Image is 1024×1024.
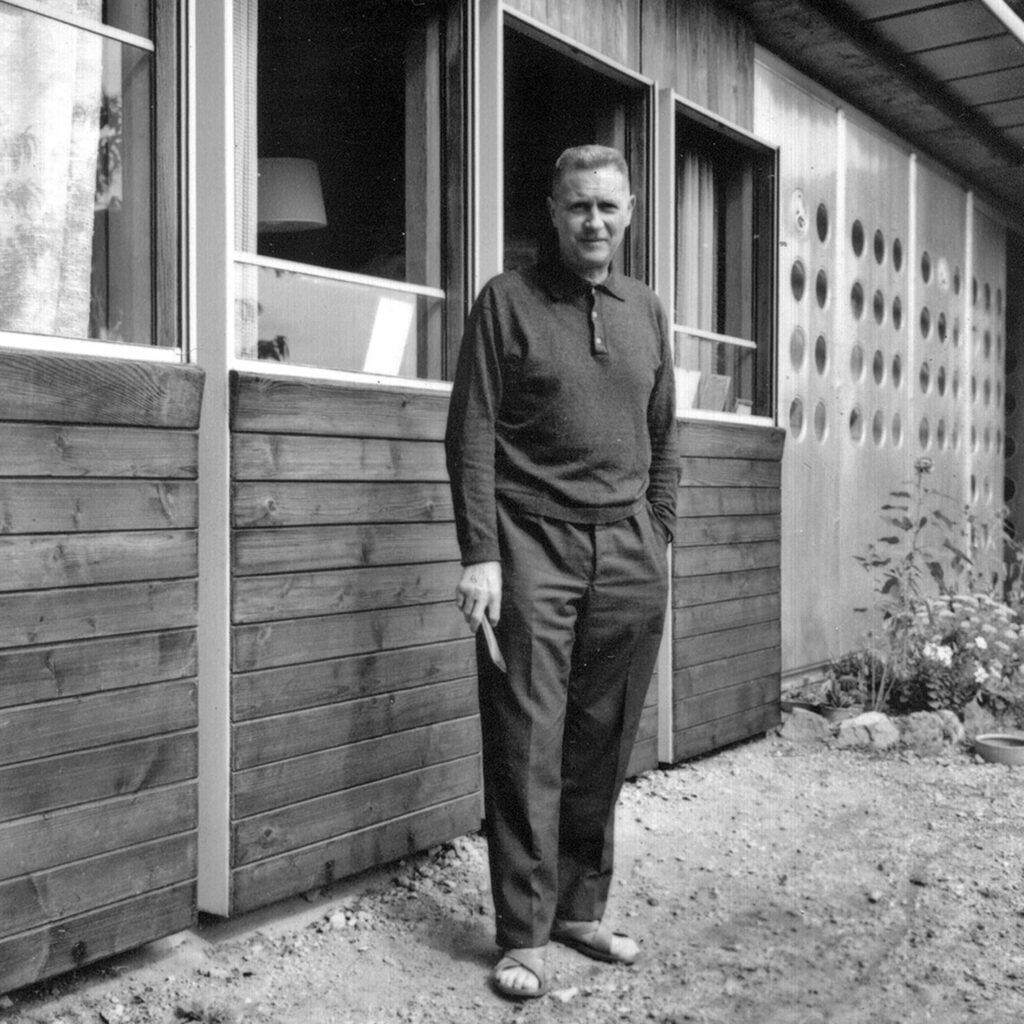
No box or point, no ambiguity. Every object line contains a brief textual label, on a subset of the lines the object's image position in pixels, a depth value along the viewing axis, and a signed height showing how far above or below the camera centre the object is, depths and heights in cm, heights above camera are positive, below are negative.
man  346 -17
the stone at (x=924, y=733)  674 -130
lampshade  400 +84
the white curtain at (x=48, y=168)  326 +75
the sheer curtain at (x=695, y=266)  620 +97
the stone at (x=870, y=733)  676 -129
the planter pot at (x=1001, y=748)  652 -131
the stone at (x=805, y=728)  691 -130
